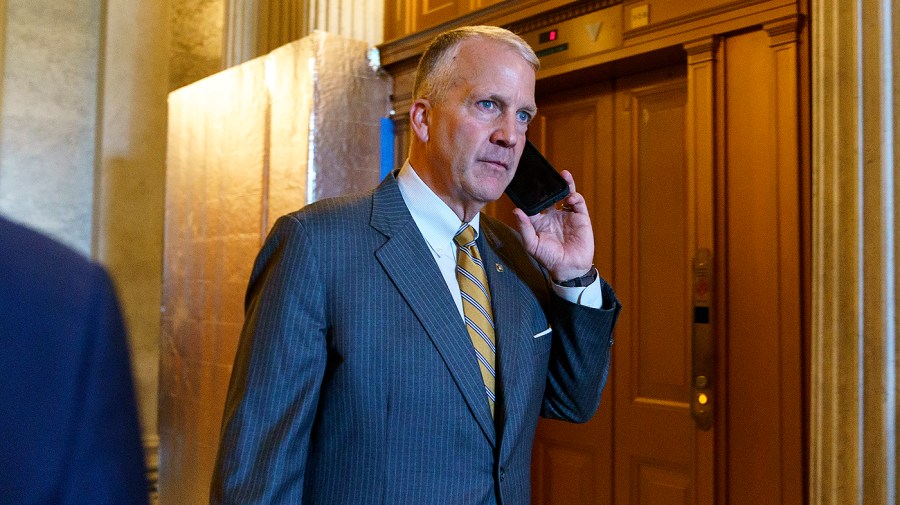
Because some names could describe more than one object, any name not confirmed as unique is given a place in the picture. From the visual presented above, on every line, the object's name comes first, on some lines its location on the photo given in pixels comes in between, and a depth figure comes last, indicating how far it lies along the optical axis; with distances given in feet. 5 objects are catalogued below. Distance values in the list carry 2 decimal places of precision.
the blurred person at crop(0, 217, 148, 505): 1.45
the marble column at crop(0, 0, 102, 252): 18.42
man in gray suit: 4.98
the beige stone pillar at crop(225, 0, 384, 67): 13.51
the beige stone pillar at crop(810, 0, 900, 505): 7.13
